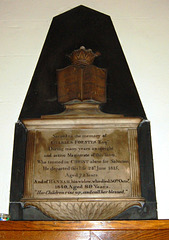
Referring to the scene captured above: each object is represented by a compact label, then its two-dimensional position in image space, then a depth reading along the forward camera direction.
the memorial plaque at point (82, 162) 2.60
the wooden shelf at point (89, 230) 2.37
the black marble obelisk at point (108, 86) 2.66
